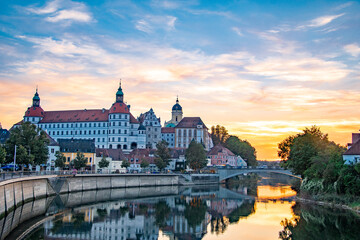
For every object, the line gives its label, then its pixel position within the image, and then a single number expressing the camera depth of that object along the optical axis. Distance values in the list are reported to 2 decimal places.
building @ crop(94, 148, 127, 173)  109.94
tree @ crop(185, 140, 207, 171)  117.56
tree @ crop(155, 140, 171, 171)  112.16
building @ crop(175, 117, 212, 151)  178.00
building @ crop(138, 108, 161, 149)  163.50
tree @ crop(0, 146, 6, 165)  56.28
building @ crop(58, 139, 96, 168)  103.94
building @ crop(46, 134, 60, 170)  103.44
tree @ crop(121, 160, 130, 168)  109.44
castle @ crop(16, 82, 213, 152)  153.88
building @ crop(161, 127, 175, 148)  187.21
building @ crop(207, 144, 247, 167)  143.88
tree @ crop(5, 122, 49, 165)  66.94
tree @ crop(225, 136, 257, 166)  162.52
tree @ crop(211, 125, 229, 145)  195.68
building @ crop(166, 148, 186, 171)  136.50
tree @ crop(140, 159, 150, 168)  112.81
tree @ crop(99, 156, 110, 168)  101.44
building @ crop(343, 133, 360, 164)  56.75
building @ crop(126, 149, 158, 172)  123.44
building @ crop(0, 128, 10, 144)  98.19
